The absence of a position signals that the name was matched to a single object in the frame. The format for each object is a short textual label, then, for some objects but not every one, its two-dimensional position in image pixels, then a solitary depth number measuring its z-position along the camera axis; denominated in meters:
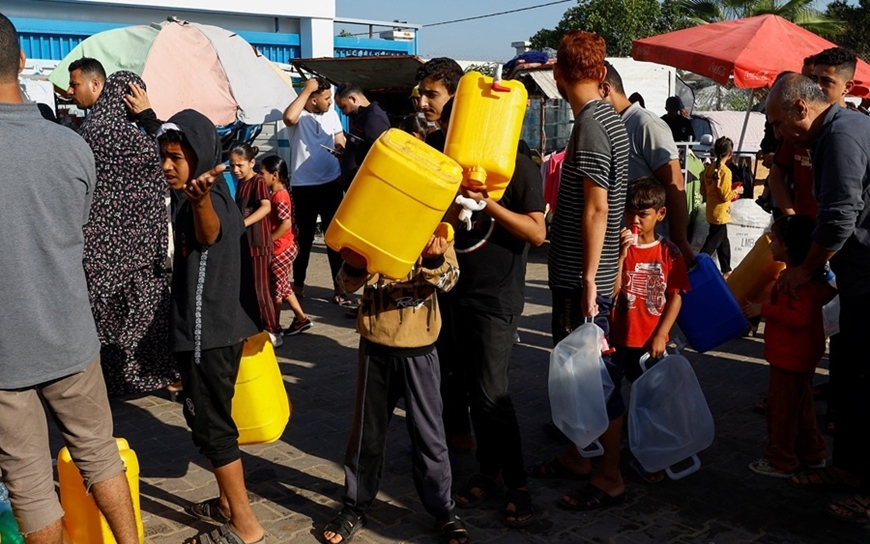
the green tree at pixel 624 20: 32.78
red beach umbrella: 8.90
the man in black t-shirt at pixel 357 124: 7.79
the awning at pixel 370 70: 12.20
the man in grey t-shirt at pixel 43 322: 3.10
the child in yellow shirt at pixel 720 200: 8.74
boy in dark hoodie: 3.61
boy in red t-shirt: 4.37
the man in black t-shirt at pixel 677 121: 12.18
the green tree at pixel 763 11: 28.34
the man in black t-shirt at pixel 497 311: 3.94
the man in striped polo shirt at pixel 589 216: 3.92
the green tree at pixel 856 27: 30.44
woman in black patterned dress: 5.42
